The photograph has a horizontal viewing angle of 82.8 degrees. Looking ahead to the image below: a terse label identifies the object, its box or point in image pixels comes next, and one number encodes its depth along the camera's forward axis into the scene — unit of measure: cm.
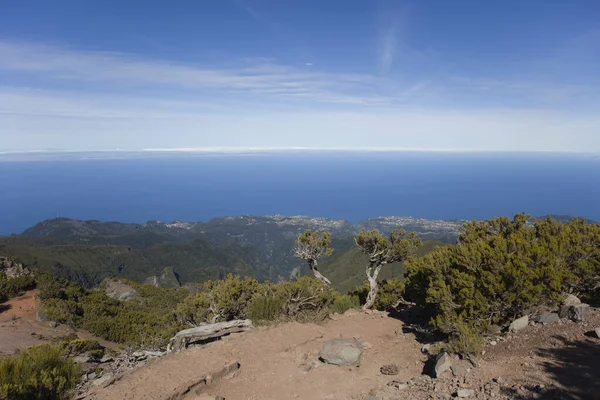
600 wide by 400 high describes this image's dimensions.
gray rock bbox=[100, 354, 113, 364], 1405
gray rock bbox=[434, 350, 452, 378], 675
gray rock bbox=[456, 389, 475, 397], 565
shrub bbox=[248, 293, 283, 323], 1148
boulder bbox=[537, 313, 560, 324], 861
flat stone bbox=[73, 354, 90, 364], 1375
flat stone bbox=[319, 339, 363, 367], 823
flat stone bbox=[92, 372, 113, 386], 813
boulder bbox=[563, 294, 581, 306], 931
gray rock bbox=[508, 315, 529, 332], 859
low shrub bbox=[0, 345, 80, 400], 560
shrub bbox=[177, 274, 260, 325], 1331
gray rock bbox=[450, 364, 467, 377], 654
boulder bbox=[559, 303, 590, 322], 831
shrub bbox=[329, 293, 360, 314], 1386
